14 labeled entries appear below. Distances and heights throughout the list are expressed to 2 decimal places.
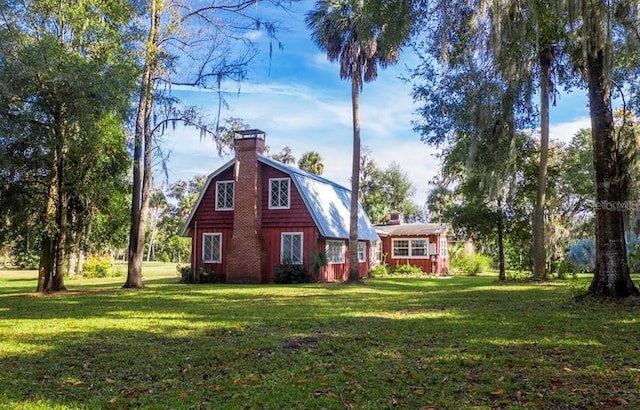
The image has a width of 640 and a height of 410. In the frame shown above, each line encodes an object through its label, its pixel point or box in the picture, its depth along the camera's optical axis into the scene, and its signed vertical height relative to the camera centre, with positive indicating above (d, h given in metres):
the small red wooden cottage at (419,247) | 30.17 +0.59
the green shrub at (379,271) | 27.08 -0.78
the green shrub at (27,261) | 37.29 -0.38
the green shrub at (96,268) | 27.70 -0.65
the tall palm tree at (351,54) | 18.30 +7.38
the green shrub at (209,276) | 20.62 -0.81
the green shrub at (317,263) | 19.84 -0.25
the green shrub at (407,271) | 28.31 -0.79
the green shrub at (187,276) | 20.64 -0.80
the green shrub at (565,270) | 18.86 -0.48
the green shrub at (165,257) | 60.18 -0.09
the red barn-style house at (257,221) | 20.28 +1.46
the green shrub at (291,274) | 19.78 -0.68
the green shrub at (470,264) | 29.07 -0.46
